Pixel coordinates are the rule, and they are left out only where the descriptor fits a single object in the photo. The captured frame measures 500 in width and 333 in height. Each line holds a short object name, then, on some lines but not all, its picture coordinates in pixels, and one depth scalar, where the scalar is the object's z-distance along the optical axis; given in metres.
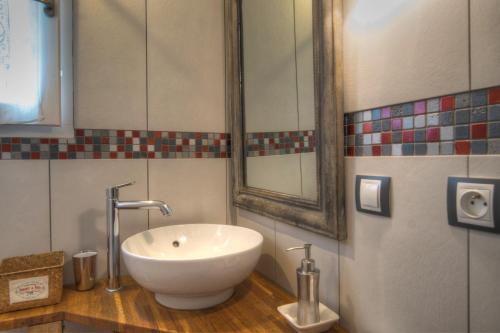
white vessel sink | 0.77
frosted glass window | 1.00
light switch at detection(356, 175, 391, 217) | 0.65
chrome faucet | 1.04
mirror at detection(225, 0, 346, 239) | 0.76
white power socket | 0.47
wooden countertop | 0.79
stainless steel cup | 1.03
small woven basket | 0.88
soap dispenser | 0.71
